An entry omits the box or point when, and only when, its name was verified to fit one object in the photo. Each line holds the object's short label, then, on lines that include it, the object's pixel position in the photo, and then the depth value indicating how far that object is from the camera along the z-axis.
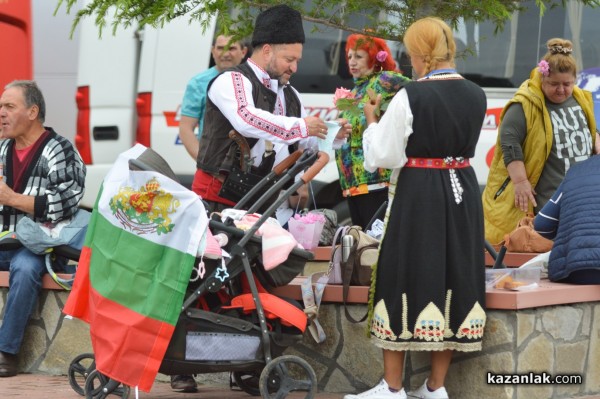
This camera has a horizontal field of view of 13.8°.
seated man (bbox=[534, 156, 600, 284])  13.28
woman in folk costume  12.10
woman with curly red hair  16.37
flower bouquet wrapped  14.22
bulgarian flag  11.70
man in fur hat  12.89
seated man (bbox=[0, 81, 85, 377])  14.60
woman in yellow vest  16.05
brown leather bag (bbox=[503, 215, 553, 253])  15.61
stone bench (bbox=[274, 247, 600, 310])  12.43
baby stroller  11.90
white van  22.20
